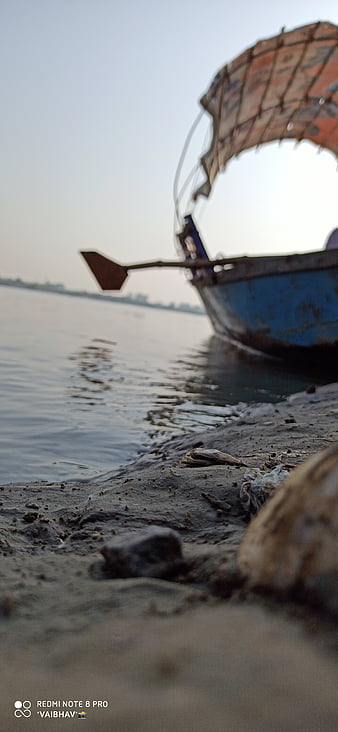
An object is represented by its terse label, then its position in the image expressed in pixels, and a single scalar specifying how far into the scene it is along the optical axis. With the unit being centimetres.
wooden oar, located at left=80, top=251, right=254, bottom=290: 683
